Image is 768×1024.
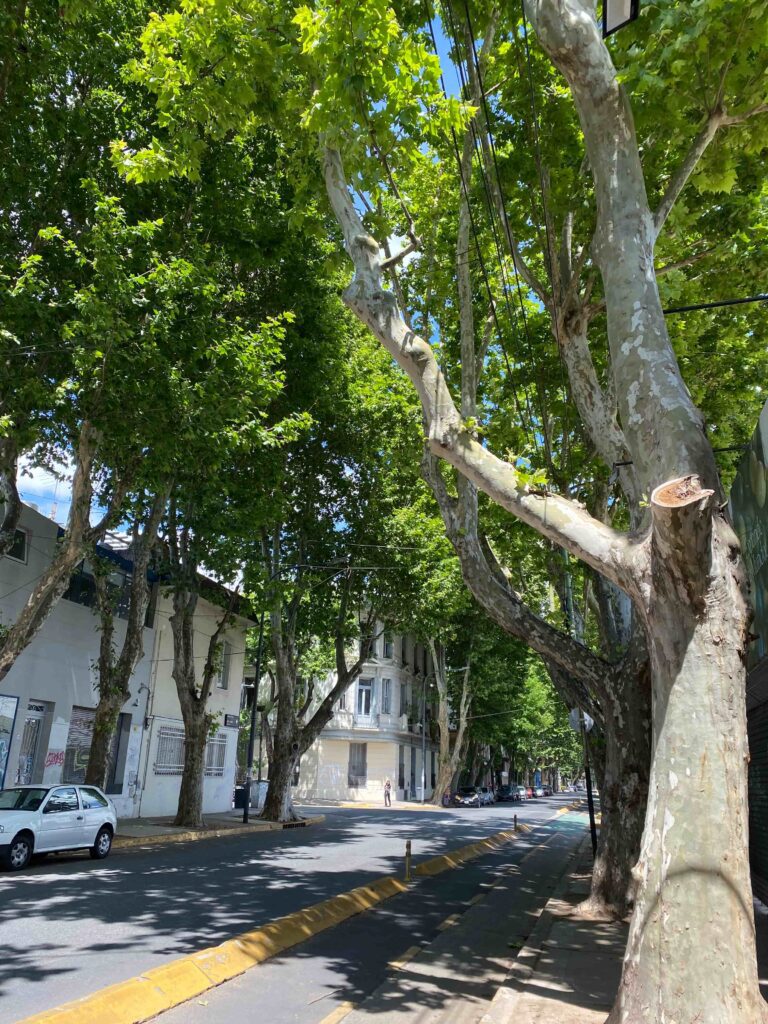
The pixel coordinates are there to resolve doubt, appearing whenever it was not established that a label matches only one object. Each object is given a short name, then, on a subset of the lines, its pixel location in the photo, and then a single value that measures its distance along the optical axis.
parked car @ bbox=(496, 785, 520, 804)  54.85
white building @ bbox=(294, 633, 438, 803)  44.16
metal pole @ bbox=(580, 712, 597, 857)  15.16
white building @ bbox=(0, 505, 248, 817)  18.16
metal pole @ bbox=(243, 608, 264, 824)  22.34
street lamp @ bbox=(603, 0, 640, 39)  4.47
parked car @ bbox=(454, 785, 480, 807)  43.75
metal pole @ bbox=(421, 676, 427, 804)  45.00
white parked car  12.01
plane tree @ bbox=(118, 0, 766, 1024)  3.84
